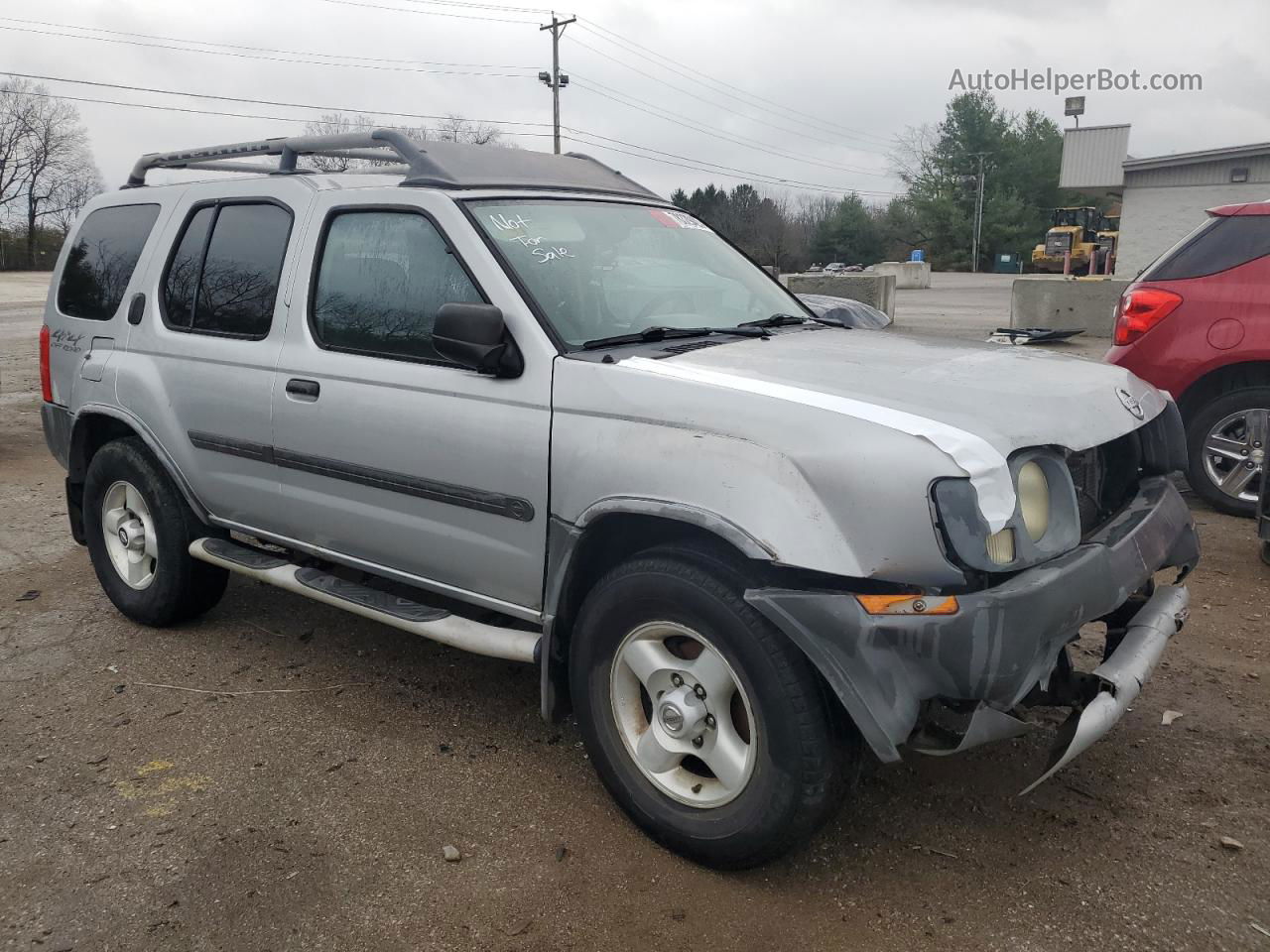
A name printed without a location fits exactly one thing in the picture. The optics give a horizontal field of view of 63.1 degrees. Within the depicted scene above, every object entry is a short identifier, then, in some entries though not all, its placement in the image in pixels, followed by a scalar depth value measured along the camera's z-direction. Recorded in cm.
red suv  616
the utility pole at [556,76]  4631
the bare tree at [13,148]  6856
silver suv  247
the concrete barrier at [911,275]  3812
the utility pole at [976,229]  6419
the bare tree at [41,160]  6875
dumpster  6278
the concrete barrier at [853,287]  1617
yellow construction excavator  4778
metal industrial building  2308
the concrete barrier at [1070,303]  1494
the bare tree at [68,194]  6750
